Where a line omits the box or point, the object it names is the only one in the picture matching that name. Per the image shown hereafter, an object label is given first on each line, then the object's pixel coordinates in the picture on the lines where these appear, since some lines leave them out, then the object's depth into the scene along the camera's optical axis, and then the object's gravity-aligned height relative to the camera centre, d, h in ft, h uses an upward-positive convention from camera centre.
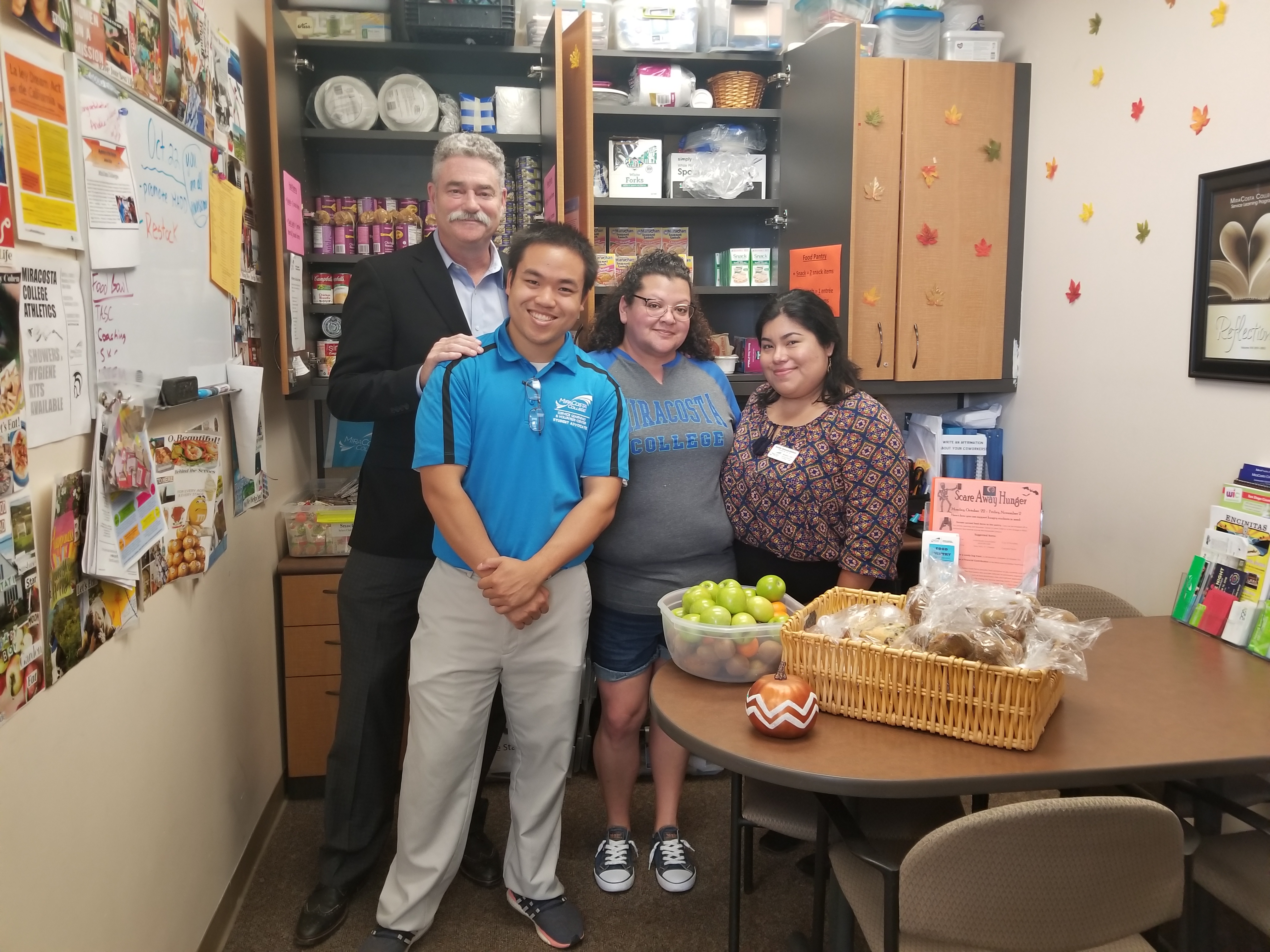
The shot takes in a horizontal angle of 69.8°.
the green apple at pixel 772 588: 5.85 -1.41
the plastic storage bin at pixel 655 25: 9.73 +3.64
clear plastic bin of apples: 5.40 -1.57
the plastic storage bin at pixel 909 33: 9.73 +3.58
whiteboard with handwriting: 5.12 +0.53
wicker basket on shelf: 10.15 +3.10
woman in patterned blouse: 6.81 -0.78
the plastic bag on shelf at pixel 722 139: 10.25 +2.57
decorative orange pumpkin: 4.66 -1.75
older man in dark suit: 6.68 -0.75
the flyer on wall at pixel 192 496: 5.93 -0.89
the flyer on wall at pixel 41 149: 4.08 +1.02
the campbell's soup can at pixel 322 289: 9.48 +0.81
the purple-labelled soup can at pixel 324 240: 9.38 +1.31
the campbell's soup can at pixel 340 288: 9.54 +0.83
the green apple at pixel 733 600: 5.57 -1.42
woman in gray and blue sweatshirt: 6.95 -1.05
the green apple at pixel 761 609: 5.50 -1.46
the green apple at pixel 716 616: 5.43 -1.48
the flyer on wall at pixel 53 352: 4.20 +0.07
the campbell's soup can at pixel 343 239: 9.40 +1.32
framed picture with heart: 6.88 +0.70
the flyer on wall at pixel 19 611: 3.98 -1.09
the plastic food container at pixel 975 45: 9.77 +3.45
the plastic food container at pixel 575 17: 9.68 +3.69
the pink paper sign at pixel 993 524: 6.01 -1.04
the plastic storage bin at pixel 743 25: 9.90 +3.72
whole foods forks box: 10.03 +2.23
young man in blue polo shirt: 6.03 -1.28
